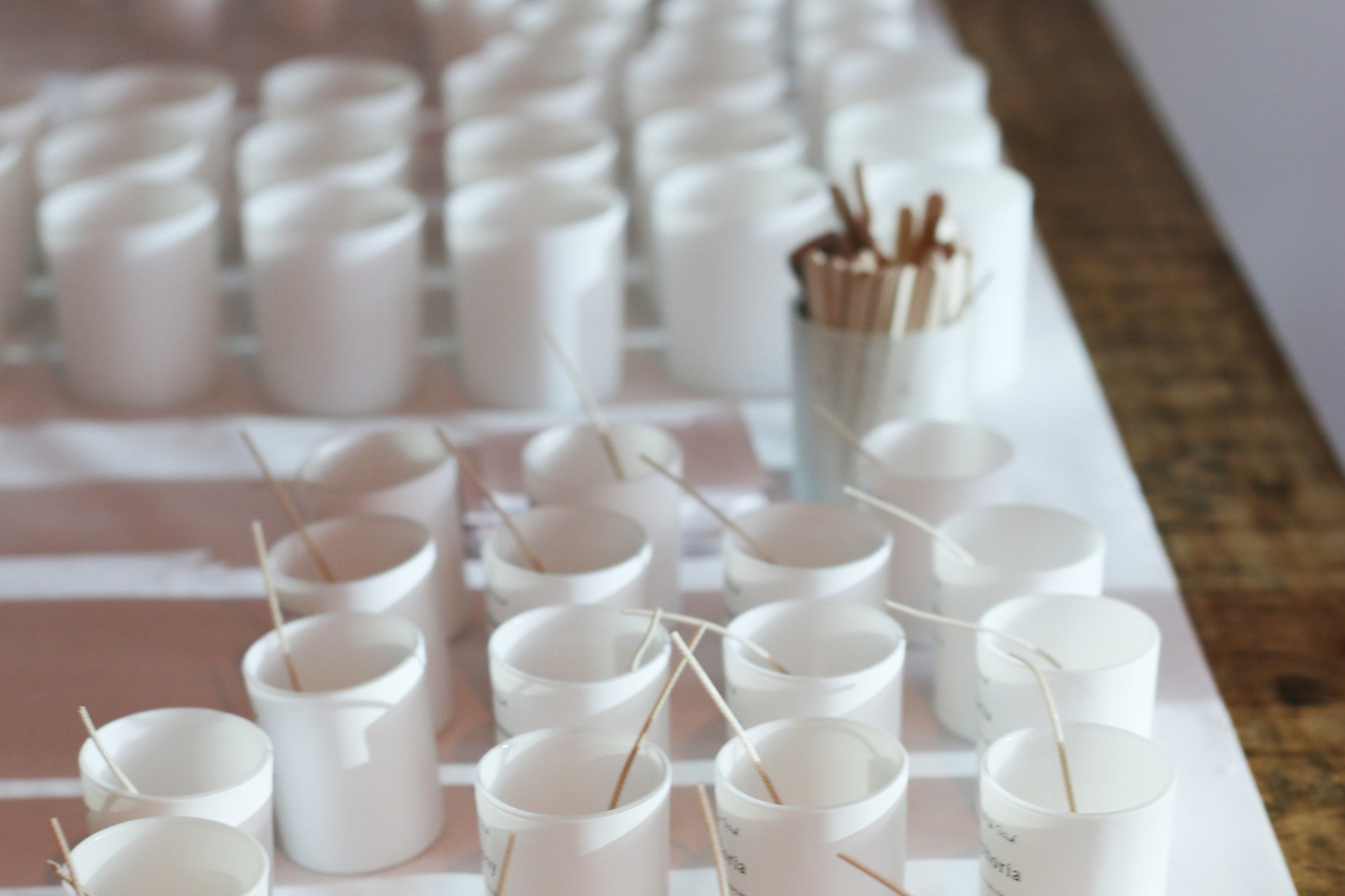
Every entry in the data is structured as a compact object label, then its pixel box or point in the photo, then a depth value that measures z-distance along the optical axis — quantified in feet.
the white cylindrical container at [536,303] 6.40
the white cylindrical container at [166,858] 4.92
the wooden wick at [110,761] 5.02
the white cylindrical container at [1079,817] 4.92
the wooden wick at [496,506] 5.60
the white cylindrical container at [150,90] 7.48
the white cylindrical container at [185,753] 5.12
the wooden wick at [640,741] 4.99
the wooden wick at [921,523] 5.48
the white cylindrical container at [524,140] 7.02
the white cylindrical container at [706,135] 7.01
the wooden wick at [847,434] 5.79
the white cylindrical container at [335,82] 7.55
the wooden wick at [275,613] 5.27
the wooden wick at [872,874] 4.86
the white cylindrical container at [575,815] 4.92
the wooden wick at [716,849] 4.83
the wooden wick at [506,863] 4.89
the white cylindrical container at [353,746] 5.16
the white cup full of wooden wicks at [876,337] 6.00
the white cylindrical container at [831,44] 7.52
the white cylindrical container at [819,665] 5.21
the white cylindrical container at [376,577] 5.43
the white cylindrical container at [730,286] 6.46
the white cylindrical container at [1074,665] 5.20
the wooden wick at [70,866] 4.81
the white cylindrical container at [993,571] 5.44
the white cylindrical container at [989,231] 6.46
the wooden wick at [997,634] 5.24
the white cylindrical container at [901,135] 6.93
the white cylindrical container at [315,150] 6.87
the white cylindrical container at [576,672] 5.19
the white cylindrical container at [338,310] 6.39
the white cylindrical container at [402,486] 5.74
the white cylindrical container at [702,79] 7.26
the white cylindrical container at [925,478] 5.74
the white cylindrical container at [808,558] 5.46
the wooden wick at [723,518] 5.60
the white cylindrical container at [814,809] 4.93
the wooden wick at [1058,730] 5.02
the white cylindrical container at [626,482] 5.73
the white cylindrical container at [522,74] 7.48
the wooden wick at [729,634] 5.17
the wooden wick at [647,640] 5.21
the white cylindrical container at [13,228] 6.83
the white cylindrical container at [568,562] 5.45
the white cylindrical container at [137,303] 6.43
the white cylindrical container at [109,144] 7.08
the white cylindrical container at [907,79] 7.20
